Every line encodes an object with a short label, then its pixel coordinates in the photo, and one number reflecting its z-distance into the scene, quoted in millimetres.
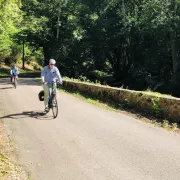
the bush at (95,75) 33434
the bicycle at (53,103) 10182
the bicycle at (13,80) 20612
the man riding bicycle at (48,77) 10492
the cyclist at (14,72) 20594
